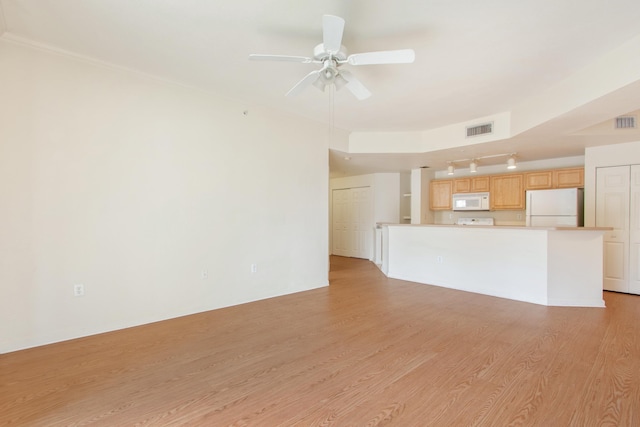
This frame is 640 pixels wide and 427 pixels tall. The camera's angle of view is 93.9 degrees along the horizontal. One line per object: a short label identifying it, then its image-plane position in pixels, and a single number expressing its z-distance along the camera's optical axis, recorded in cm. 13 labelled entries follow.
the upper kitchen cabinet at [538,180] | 555
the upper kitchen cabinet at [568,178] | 523
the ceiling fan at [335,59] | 207
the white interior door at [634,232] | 452
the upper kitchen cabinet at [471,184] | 638
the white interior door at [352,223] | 808
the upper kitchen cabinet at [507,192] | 589
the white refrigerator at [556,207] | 510
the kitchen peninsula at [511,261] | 392
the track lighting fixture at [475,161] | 523
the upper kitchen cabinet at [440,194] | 693
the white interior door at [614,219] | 463
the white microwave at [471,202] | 633
